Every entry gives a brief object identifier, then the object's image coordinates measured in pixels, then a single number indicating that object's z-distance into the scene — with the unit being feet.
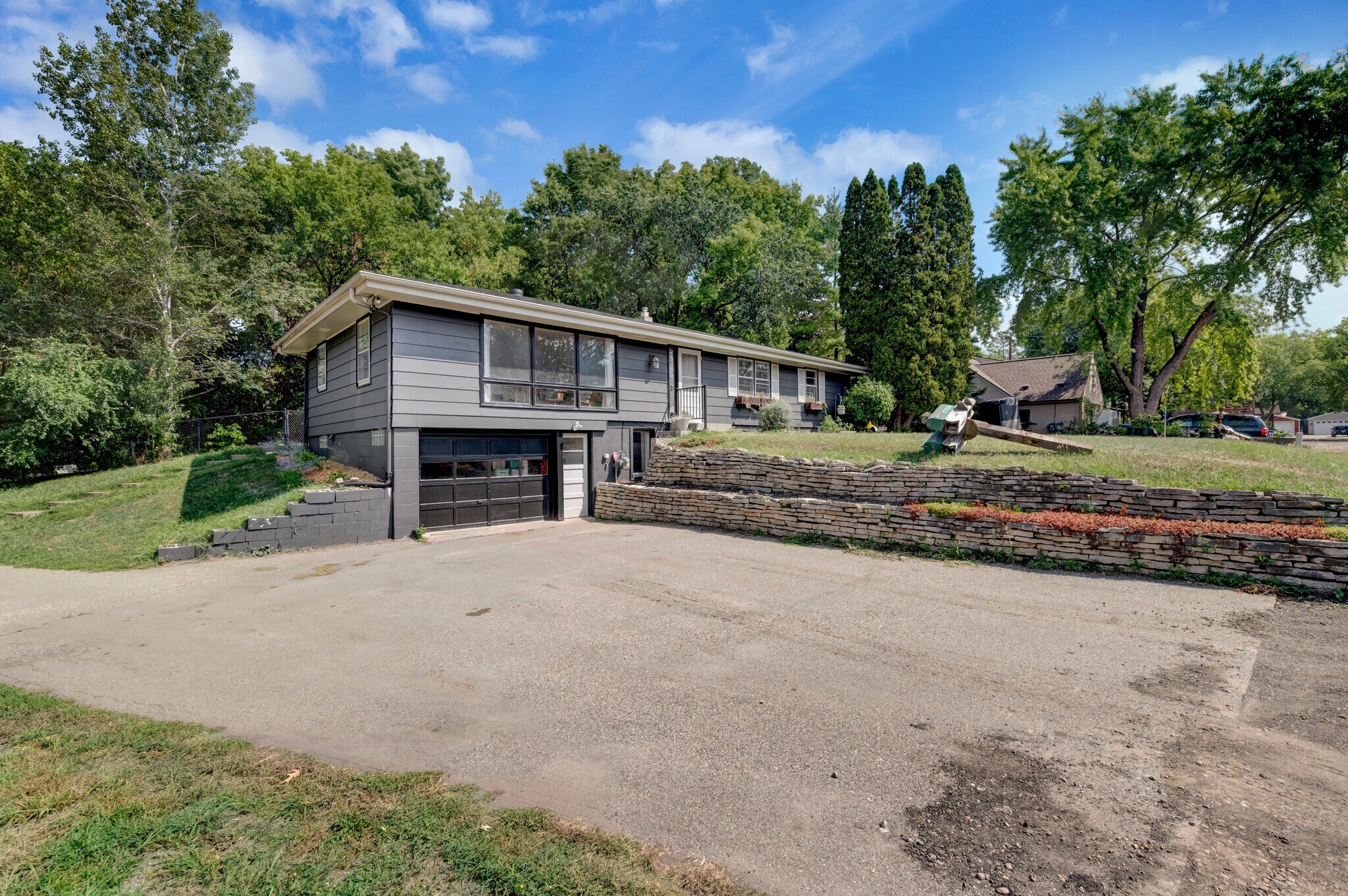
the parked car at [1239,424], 64.18
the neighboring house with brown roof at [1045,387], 90.53
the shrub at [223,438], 63.00
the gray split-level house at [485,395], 34.53
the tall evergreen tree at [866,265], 68.64
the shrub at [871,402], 62.44
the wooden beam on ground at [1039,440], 30.40
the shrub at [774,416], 53.78
